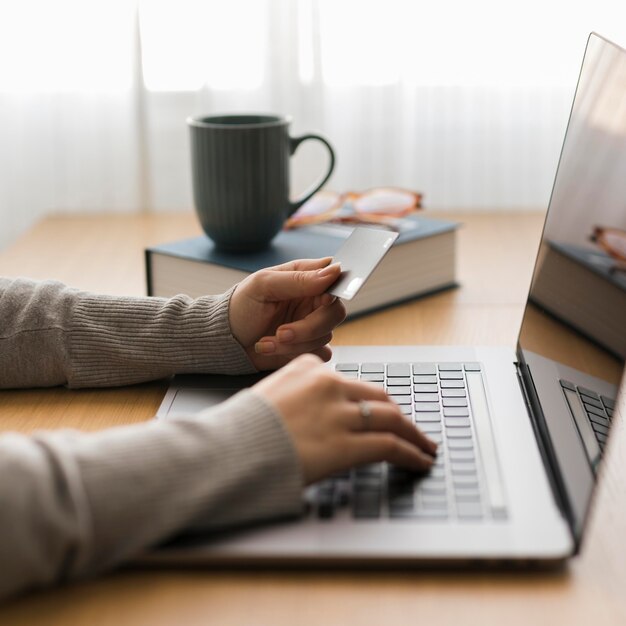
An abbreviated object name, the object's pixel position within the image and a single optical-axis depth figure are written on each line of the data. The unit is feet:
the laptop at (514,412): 1.73
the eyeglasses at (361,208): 3.80
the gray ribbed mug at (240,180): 3.38
